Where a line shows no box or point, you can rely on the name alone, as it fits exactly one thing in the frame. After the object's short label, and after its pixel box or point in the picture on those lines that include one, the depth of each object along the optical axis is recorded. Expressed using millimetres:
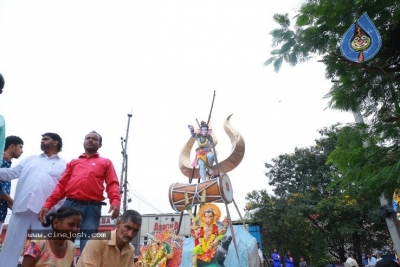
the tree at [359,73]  3631
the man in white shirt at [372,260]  12009
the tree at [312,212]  16125
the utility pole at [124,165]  15867
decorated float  7305
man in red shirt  2988
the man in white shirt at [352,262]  10004
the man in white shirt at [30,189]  2824
